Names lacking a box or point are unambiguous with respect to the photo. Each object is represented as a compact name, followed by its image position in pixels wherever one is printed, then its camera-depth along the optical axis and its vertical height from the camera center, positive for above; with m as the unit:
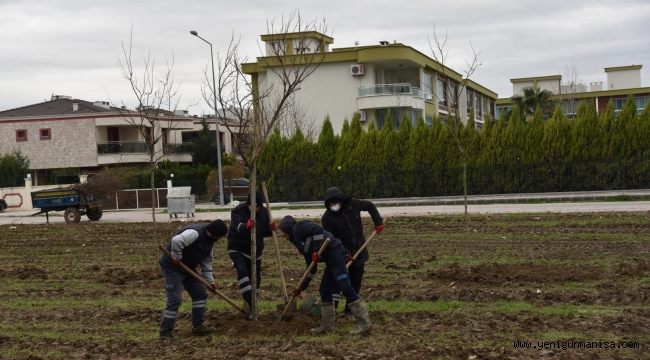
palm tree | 55.19 +4.16
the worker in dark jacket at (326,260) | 8.98 -1.04
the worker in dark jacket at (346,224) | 10.09 -0.70
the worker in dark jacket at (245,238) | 10.09 -0.82
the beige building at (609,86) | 73.88 +7.06
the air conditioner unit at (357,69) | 51.38 +6.44
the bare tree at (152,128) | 20.07 +1.33
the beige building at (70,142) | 58.69 +3.09
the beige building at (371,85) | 50.97 +5.57
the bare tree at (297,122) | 48.84 +3.20
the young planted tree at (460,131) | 24.58 +1.40
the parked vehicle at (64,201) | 31.44 -0.71
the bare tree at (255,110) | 9.44 +0.86
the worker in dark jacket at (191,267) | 8.95 -1.04
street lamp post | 42.66 -0.30
